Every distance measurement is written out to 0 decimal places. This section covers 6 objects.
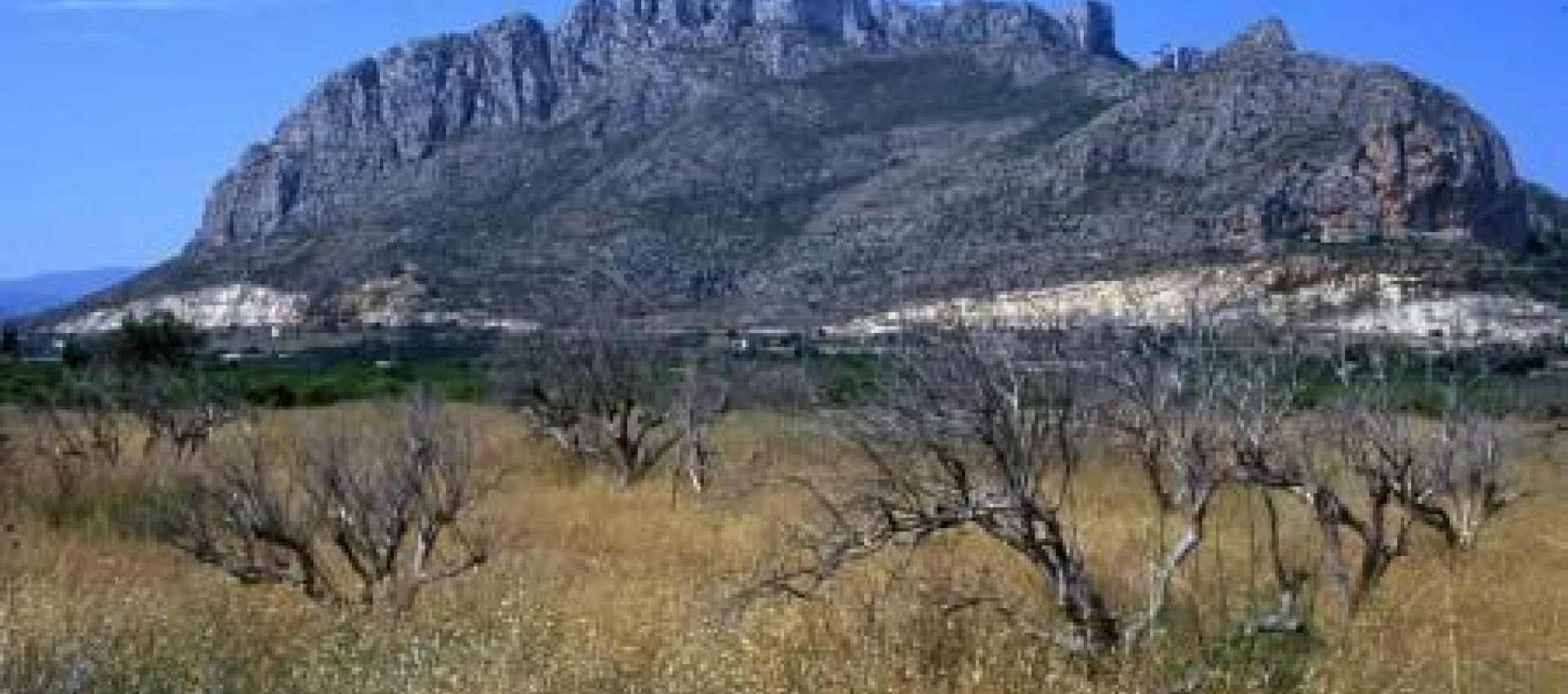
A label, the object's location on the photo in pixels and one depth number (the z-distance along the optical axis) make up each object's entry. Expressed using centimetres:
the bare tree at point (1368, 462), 1220
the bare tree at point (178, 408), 3180
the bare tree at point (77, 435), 2206
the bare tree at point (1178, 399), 1043
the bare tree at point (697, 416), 2831
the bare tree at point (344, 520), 1419
